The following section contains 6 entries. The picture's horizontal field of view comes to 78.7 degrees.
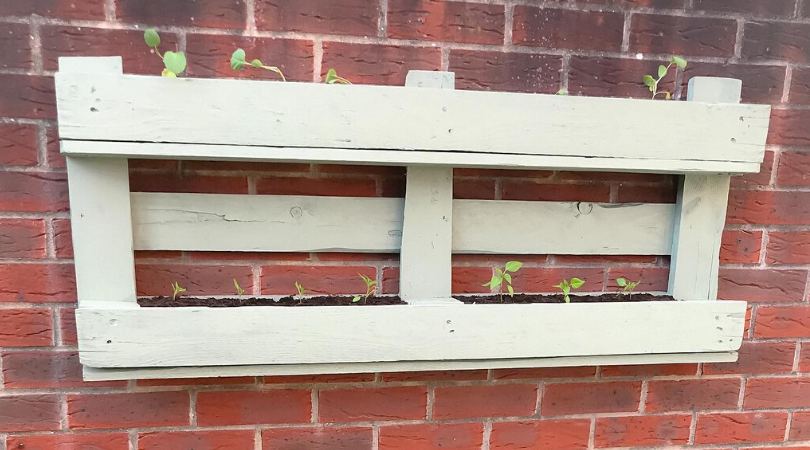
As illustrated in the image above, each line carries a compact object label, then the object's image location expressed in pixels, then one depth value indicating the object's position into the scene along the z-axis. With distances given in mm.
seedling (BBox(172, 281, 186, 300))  897
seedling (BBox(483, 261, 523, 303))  912
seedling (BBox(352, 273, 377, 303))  916
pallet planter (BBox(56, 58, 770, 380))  773
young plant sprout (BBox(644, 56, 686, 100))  909
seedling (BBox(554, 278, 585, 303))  940
